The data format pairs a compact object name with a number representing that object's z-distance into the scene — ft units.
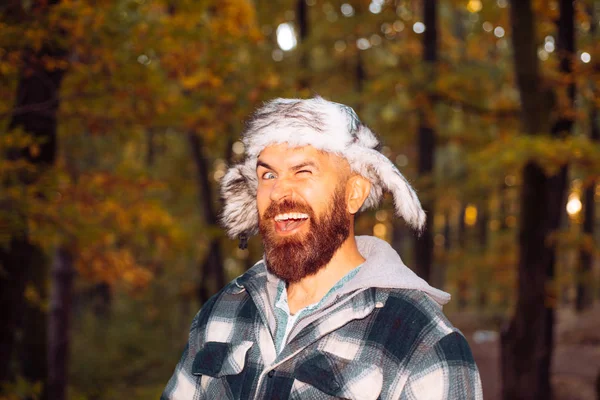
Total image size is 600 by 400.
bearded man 6.45
